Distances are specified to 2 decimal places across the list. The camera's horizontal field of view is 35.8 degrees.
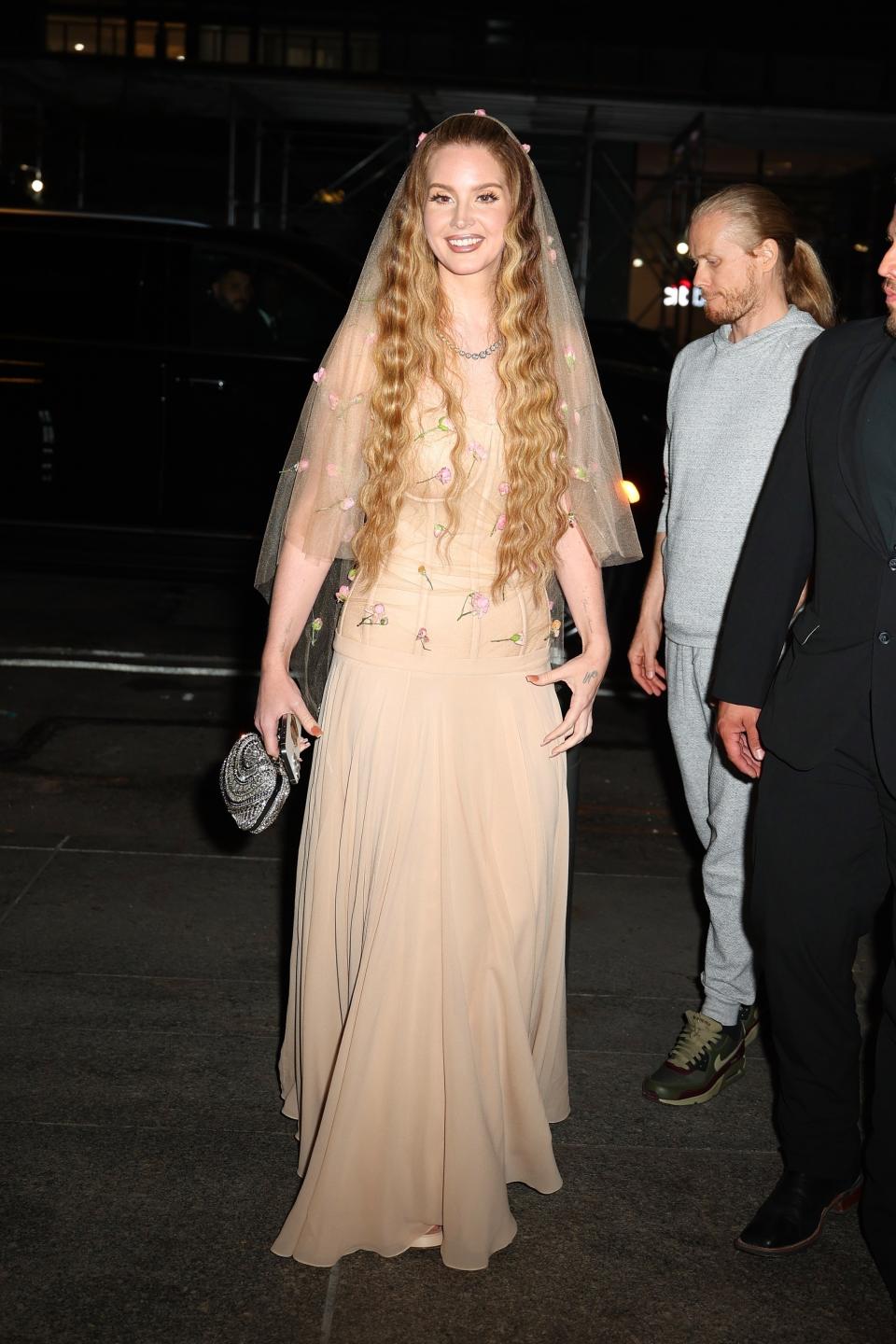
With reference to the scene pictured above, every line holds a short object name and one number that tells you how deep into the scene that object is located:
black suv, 8.92
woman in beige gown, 2.74
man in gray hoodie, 3.40
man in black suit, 2.62
